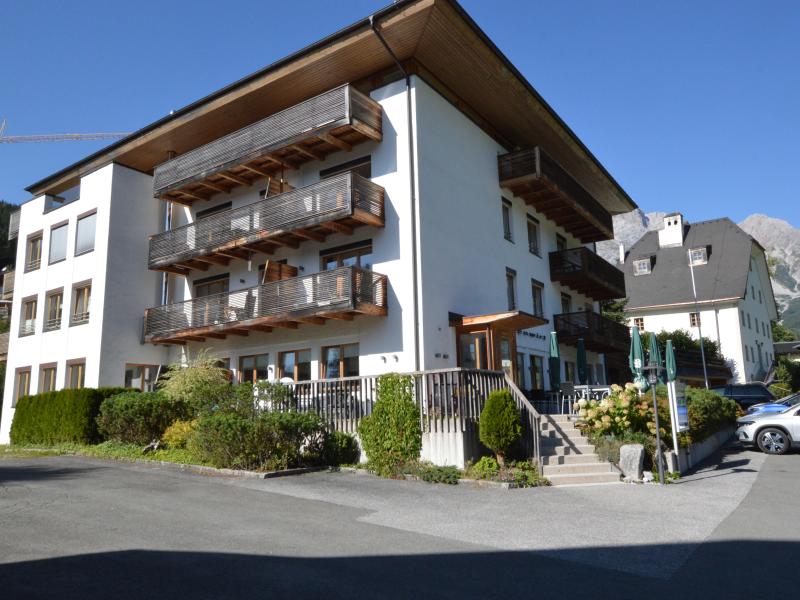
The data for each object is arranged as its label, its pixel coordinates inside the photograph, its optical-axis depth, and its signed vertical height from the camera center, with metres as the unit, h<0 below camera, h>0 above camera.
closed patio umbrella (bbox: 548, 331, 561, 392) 22.93 +1.69
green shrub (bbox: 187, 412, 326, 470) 13.86 -0.47
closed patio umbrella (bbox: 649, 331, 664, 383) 14.71 +1.31
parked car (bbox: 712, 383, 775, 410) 29.59 +0.55
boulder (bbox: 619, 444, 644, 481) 13.10 -1.06
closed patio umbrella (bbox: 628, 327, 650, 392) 14.82 +1.08
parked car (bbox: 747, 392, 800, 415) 24.40 -0.02
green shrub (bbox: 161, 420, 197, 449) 17.05 -0.38
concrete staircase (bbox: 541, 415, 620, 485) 13.22 -1.03
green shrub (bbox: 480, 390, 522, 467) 13.16 -0.26
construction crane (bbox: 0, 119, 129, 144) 92.09 +41.41
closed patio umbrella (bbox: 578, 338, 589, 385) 24.30 +1.65
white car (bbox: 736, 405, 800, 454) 18.03 -0.74
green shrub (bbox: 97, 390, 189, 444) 18.14 +0.14
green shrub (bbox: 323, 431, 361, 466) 15.39 -0.82
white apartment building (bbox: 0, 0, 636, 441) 19.09 +6.39
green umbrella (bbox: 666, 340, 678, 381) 15.41 +1.00
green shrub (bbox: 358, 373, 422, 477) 14.12 -0.33
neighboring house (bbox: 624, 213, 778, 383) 46.59 +9.00
